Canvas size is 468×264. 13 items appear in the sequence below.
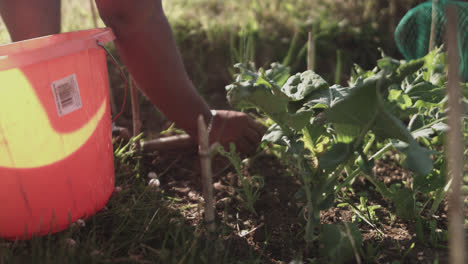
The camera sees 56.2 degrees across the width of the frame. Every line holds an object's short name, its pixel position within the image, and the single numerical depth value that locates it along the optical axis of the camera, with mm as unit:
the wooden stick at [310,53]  1325
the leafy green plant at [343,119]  911
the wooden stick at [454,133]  603
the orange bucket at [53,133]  1018
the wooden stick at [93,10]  1970
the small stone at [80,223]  1251
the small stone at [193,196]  1498
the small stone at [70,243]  1138
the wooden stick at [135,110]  1622
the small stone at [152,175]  1608
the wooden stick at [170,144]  1774
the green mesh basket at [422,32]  1725
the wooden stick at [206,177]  949
